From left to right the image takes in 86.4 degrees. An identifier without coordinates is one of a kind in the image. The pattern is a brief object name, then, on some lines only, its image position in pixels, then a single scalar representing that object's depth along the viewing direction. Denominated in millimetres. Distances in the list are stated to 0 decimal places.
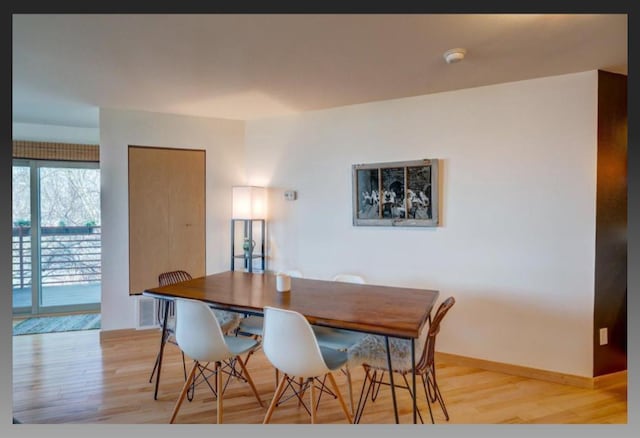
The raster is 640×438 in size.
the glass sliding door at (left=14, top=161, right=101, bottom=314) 4500
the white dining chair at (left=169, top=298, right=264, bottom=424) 2025
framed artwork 3127
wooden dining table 1742
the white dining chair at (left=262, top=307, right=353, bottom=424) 1780
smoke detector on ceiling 2217
